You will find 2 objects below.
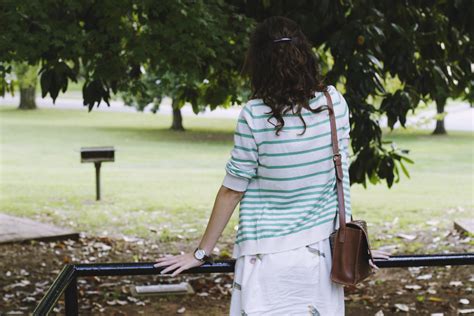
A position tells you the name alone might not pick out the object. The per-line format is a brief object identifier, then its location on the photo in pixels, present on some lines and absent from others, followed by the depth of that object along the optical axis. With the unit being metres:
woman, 4.11
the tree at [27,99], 78.70
